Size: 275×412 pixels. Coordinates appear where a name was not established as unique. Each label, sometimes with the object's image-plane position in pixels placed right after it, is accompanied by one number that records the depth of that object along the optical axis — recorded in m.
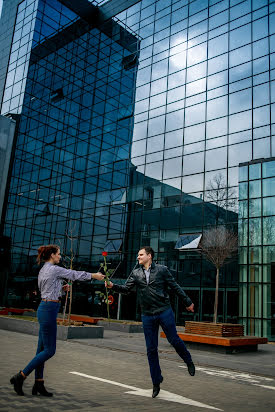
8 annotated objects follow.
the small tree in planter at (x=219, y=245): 18.09
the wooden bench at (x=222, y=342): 11.68
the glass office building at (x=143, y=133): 23.45
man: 5.06
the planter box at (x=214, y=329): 12.04
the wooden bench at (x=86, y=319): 20.88
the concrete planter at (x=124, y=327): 18.99
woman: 4.78
